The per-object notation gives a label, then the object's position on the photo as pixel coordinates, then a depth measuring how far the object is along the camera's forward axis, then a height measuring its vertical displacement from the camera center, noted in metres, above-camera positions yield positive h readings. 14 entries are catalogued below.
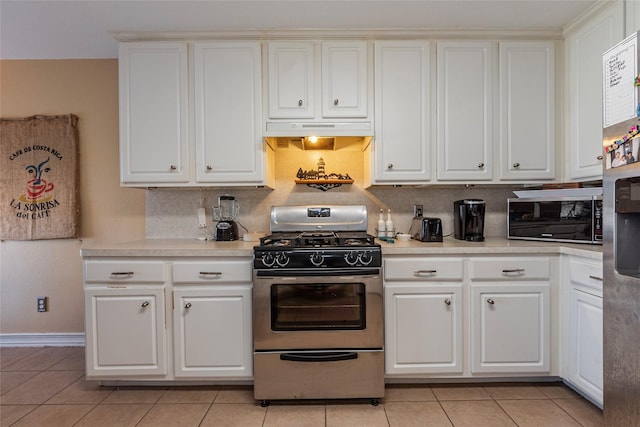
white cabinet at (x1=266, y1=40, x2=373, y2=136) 2.33 +0.90
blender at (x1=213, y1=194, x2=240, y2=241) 2.49 -0.04
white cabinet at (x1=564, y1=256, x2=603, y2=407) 1.80 -0.68
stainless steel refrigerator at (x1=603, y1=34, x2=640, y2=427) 1.35 -0.11
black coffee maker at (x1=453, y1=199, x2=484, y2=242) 2.36 -0.06
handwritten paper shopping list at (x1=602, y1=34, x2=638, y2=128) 1.35 +0.53
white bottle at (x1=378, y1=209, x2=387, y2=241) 2.56 -0.14
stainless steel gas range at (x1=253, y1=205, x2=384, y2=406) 1.96 -0.65
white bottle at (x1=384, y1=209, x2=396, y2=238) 2.53 -0.14
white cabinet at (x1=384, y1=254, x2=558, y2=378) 2.05 -0.64
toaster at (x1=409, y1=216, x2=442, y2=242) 2.29 -0.13
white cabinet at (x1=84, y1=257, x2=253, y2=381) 2.06 -0.65
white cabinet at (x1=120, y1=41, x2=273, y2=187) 2.33 +0.71
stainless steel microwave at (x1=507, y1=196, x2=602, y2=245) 2.03 -0.06
